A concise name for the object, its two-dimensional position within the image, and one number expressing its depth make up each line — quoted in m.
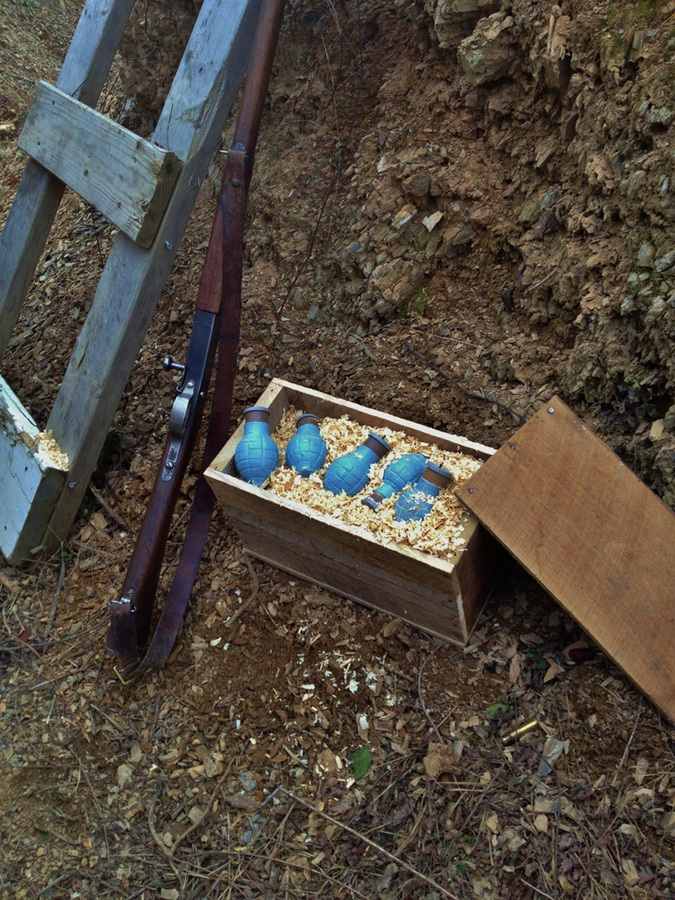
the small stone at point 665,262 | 2.02
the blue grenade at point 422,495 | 2.04
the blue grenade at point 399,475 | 2.12
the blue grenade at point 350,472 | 2.14
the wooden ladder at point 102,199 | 2.43
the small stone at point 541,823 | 1.79
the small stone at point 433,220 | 2.71
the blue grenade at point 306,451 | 2.24
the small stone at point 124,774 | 2.09
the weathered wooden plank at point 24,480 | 2.62
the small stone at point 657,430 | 2.03
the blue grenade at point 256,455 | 2.18
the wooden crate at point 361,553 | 1.95
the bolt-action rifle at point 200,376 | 2.23
